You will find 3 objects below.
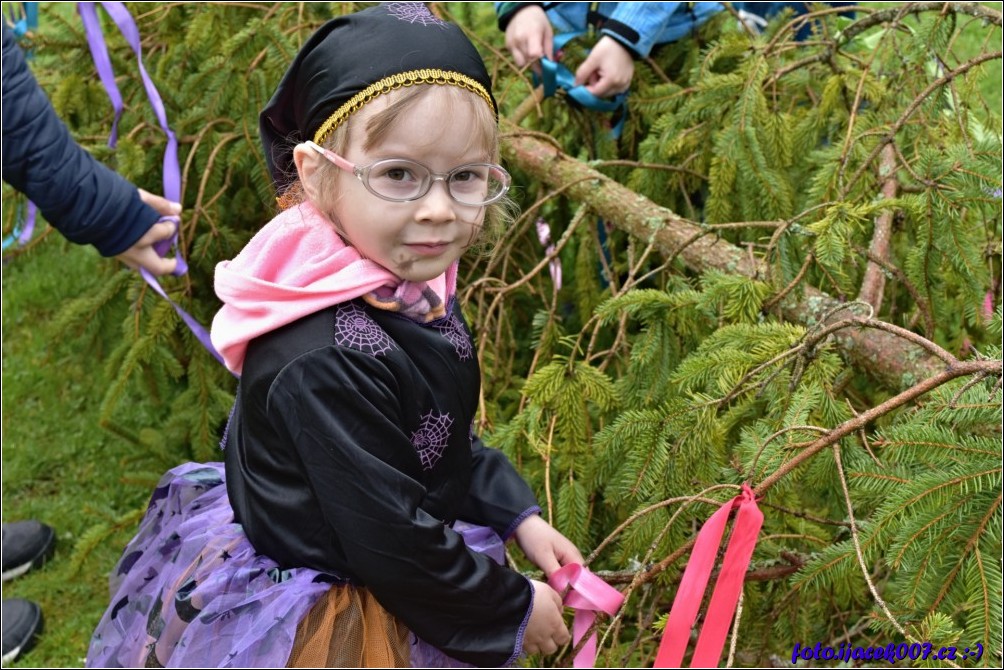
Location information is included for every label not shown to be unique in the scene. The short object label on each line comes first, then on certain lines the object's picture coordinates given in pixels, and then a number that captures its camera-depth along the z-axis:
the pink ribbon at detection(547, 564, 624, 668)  1.53
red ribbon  1.28
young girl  1.27
